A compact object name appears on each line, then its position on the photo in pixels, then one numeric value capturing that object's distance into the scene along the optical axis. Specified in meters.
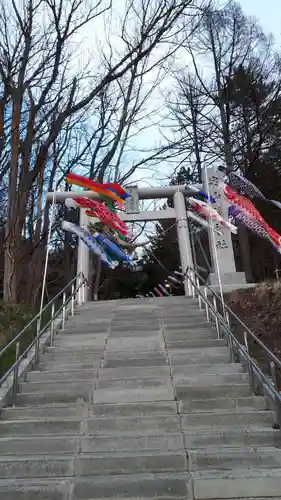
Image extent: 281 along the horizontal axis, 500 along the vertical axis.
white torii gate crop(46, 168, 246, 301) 12.39
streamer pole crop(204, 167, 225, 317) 11.55
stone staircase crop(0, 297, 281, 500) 3.97
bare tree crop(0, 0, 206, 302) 11.77
